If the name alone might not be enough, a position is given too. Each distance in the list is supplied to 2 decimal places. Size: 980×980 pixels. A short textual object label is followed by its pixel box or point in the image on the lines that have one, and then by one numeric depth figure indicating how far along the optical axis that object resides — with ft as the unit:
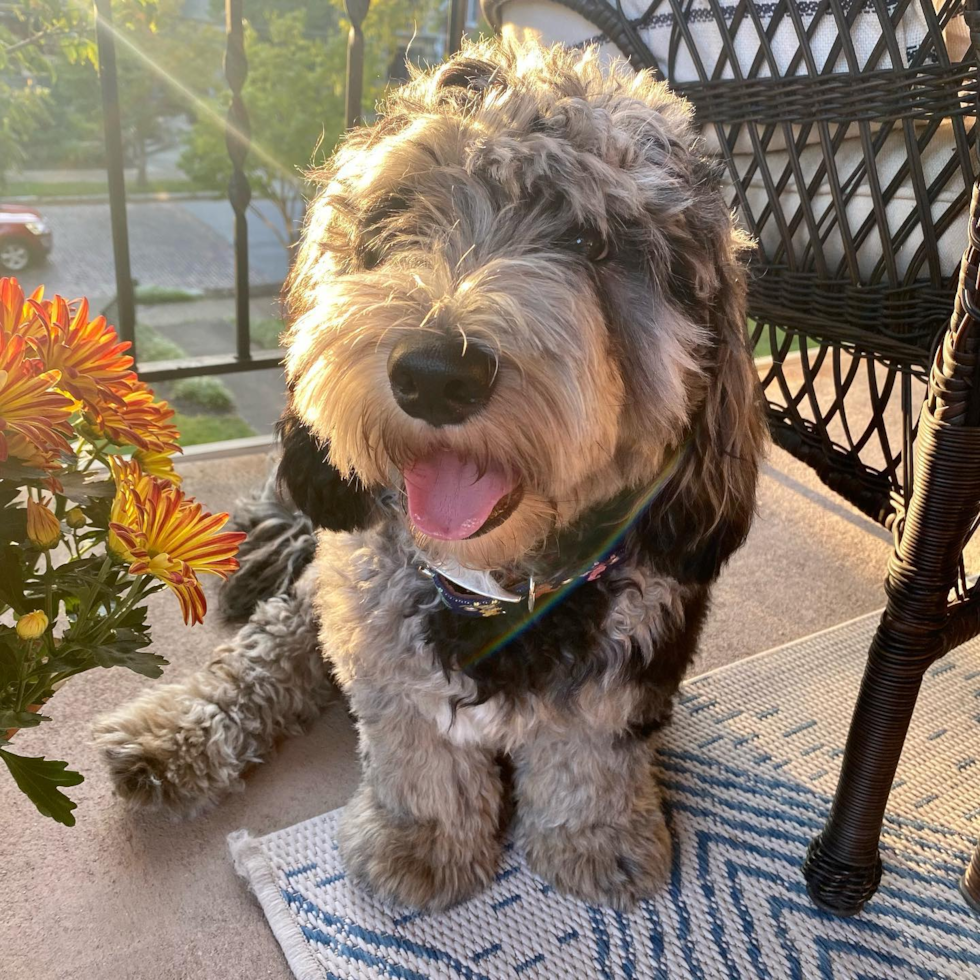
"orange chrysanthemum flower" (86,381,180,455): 1.48
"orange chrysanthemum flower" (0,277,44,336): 1.33
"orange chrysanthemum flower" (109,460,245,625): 1.41
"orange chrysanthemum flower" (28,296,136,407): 1.40
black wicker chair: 1.76
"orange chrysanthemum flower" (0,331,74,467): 1.29
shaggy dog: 1.61
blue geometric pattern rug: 1.93
